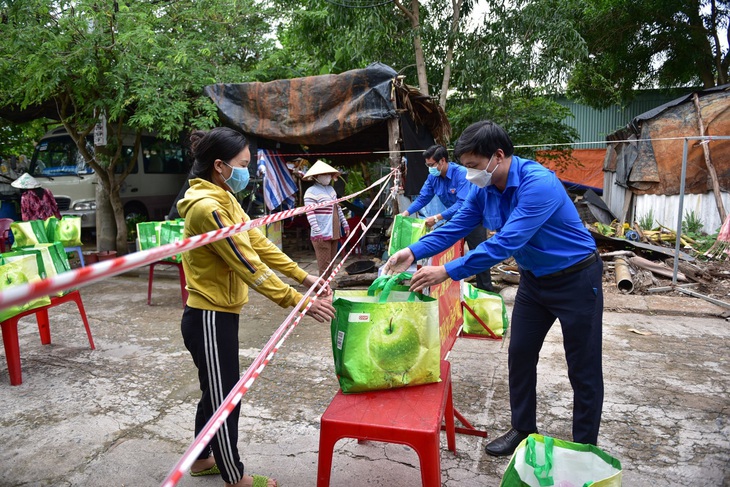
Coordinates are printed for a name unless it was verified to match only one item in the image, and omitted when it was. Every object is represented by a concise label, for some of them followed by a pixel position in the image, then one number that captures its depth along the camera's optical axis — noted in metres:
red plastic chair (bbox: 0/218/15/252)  8.12
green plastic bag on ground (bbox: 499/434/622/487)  2.06
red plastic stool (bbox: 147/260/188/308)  6.02
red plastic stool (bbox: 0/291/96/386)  3.87
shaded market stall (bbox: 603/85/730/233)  9.47
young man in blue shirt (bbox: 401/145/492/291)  5.89
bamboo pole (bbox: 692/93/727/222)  9.06
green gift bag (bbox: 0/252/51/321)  3.73
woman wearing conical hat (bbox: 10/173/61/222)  7.64
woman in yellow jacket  2.14
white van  9.89
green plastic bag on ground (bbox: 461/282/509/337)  4.79
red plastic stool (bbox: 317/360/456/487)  1.98
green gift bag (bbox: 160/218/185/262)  5.85
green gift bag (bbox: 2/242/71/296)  4.09
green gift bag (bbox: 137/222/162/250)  6.14
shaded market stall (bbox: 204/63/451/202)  7.12
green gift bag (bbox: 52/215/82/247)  6.62
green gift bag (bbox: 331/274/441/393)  2.14
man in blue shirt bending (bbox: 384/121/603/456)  2.40
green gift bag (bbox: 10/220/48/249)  5.88
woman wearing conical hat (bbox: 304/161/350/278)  6.49
